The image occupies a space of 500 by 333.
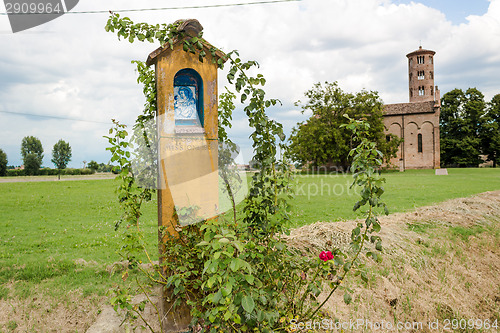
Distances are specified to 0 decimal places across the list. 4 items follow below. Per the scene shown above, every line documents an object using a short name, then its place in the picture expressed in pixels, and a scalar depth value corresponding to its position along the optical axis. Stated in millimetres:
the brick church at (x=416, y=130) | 49781
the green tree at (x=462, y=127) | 47312
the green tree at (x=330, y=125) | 38125
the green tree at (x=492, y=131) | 46938
